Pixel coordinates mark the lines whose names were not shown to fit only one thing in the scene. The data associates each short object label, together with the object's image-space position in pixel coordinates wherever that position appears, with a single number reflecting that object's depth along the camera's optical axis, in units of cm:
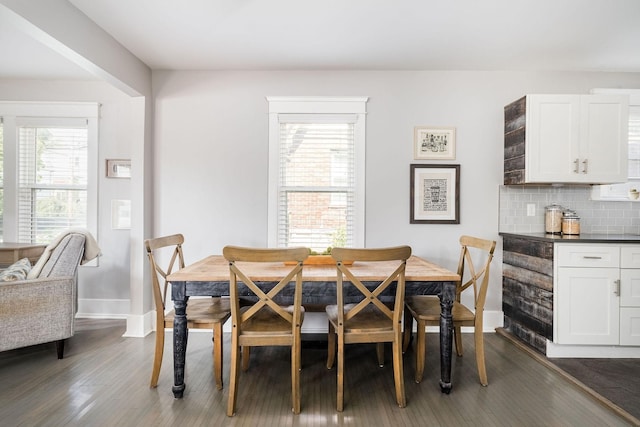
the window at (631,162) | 333
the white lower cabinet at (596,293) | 266
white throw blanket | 270
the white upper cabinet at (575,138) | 296
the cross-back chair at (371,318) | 189
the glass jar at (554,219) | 320
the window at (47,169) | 365
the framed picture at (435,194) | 333
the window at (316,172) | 335
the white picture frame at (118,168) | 363
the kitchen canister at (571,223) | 303
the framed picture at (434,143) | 334
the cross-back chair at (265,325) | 187
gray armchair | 248
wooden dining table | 210
